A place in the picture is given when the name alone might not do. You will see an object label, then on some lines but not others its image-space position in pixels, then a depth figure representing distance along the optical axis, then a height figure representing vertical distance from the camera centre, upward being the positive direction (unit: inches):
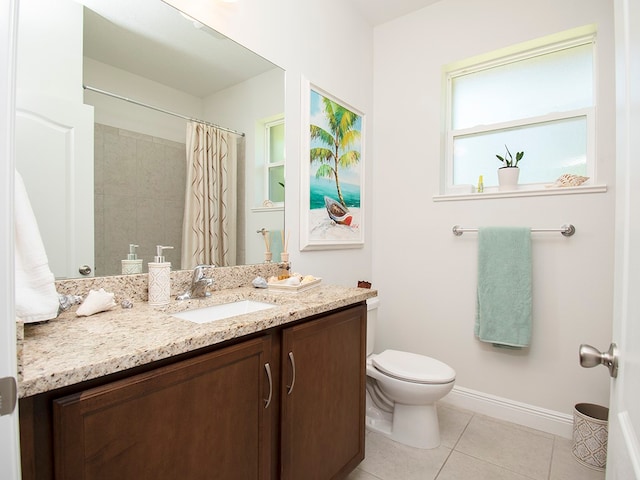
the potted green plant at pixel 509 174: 84.0 +16.2
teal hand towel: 79.4 -11.7
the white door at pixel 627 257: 20.3 -1.2
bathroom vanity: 25.2 -15.4
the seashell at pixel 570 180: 75.9 +13.3
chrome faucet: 53.8 -7.7
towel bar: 75.7 +2.0
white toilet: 69.2 -33.3
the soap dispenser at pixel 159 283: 48.3 -6.7
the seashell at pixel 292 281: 62.3 -8.2
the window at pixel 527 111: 80.6 +33.3
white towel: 32.0 -3.3
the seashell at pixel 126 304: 45.3 -9.1
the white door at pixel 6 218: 16.1 +0.9
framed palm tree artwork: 79.1 +16.8
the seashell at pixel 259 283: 64.3 -8.8
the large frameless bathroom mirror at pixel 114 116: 41.6 +17.3
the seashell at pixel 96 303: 39.9 -8.2
